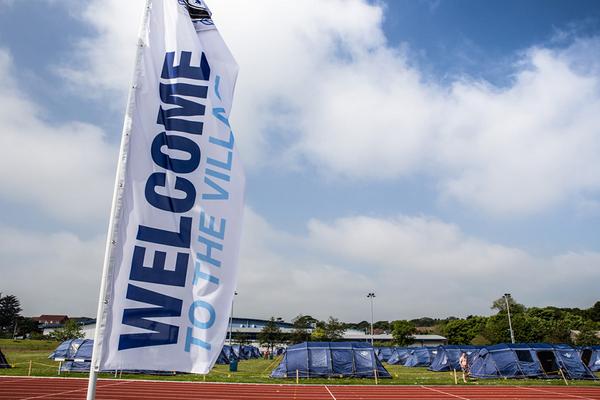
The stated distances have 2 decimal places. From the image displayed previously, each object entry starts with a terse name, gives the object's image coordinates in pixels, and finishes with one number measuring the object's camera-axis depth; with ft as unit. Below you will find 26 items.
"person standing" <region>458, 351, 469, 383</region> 74.08
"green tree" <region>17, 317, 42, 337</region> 328.90
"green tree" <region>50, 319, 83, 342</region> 211.41
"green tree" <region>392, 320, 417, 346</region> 261.85
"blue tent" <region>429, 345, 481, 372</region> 106.11
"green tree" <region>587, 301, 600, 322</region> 328.08
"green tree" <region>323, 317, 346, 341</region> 262.26
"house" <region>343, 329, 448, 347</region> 325.99
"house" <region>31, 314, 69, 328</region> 505.86
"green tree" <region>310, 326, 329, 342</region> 253.44
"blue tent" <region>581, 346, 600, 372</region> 98.20
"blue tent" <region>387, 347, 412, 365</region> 141.08
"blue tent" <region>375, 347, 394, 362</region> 153.99
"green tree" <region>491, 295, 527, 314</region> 294.25
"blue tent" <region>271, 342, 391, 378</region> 78.12
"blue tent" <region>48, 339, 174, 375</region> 81.25
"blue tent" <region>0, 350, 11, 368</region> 81.93
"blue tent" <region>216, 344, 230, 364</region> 133.49
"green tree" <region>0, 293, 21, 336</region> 334.24
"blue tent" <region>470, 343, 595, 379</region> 79.71
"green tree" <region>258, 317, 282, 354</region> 243.40
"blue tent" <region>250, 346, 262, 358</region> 204.23
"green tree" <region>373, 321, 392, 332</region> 496.47
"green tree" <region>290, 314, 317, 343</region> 258.78
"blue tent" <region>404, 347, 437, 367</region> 126.62
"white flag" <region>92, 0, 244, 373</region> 13.38
